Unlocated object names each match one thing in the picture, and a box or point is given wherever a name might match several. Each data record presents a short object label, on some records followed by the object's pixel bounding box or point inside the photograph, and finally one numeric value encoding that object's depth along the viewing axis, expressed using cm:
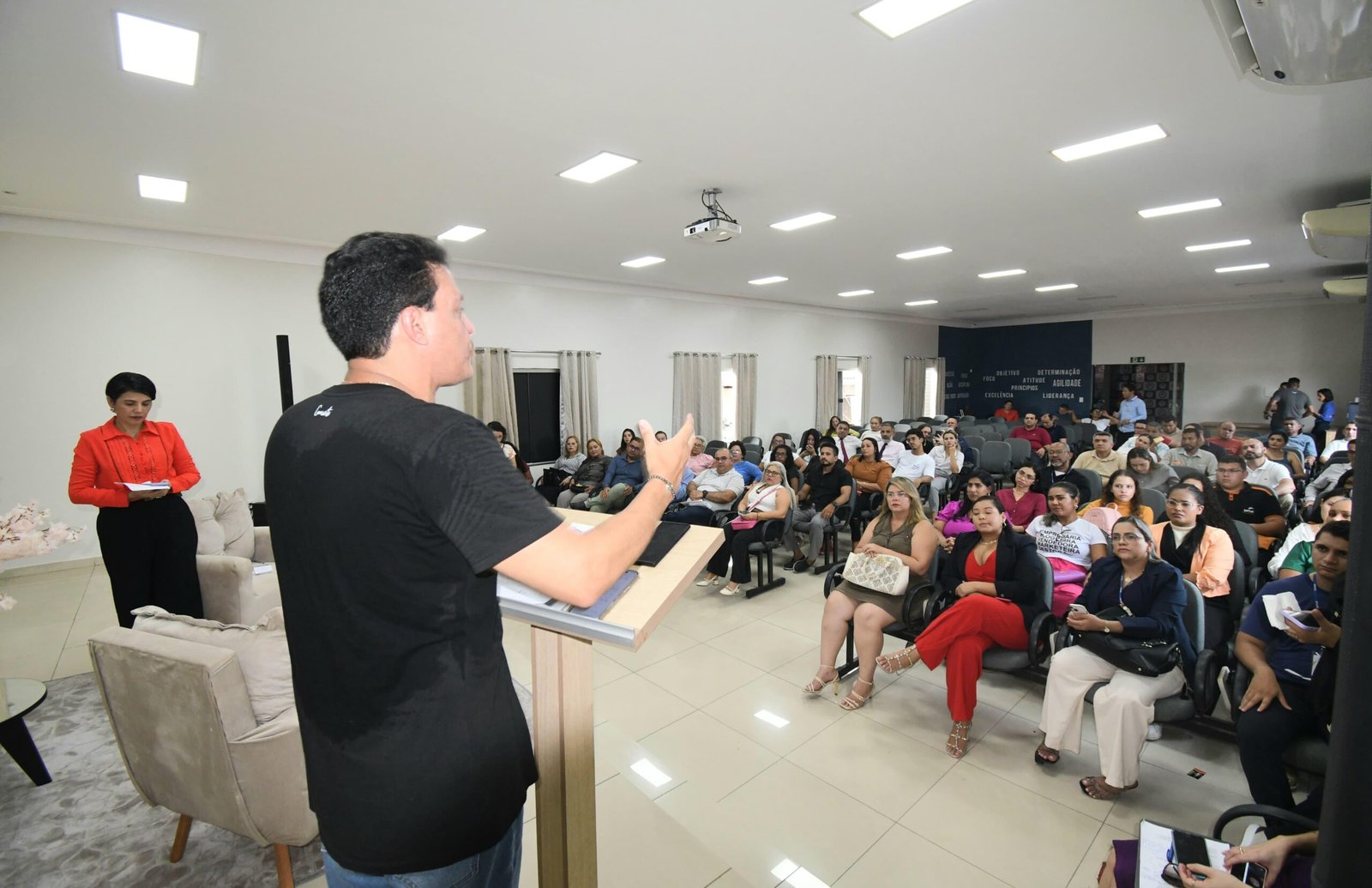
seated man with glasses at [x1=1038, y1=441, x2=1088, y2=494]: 567
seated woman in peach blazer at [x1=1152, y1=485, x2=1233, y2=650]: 309
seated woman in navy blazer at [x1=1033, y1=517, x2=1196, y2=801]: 242
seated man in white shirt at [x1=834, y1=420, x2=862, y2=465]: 755
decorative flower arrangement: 225
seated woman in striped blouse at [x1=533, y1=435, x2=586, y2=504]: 730
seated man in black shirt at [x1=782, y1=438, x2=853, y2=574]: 534
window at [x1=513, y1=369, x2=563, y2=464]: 798
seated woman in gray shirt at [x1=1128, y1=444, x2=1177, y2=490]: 488
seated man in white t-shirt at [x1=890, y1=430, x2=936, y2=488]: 648
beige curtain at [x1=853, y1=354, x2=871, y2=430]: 1299
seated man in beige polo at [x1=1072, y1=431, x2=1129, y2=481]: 564
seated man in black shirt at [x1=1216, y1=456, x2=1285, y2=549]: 409
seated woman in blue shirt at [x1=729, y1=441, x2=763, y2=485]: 583
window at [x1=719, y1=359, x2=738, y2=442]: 1052
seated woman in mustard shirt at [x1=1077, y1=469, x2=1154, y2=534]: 397
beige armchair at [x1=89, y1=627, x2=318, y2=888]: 177
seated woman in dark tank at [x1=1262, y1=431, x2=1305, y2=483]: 553
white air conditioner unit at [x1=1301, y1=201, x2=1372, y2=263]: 368
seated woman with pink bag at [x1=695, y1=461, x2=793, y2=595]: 479
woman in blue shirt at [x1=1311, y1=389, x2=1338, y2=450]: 970
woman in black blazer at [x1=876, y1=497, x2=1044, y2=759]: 282
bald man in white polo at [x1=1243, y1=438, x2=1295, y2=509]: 480
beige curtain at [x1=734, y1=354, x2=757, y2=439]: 1047
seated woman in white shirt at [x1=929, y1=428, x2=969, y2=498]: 679
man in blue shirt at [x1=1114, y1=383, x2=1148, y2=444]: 1206
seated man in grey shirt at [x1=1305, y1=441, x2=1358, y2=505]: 443
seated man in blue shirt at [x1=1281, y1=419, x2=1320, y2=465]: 664
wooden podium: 116
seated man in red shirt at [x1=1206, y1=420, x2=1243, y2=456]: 678
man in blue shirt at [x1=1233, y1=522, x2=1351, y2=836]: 212
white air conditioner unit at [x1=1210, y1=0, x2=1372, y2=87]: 135
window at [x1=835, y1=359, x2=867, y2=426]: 1295
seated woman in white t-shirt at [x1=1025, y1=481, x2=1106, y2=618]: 338
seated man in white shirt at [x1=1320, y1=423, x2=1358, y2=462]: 608
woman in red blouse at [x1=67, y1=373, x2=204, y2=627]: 298
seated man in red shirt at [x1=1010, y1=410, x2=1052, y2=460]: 935
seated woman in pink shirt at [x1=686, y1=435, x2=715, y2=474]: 636
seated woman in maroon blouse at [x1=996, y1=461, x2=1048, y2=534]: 430
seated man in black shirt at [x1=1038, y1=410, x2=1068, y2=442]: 992
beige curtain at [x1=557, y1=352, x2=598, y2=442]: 814
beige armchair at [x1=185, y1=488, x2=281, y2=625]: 337
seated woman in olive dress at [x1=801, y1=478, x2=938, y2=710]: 320
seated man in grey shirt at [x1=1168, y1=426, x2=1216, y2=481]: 585
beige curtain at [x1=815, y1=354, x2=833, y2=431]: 1202
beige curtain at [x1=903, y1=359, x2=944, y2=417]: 1424
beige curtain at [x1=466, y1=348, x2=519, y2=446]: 730
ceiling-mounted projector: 433
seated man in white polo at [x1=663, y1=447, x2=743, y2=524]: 538
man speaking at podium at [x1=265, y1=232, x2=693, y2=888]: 71
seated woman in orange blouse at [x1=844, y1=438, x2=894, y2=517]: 588
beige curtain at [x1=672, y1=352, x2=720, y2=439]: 957
